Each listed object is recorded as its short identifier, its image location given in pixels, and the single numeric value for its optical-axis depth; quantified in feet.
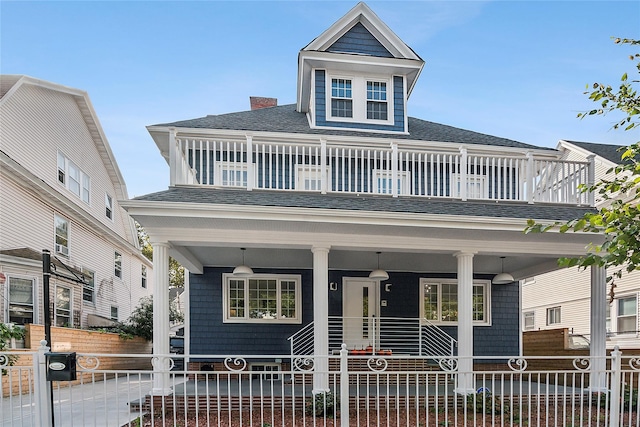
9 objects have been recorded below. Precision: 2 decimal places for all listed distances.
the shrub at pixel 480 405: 24.47
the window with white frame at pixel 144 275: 80.22
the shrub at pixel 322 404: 23.20
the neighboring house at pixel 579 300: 48.32
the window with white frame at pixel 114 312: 62.80
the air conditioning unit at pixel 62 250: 47.87
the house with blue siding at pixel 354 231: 25.63
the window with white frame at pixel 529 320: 66.74
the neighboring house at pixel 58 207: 39.65
